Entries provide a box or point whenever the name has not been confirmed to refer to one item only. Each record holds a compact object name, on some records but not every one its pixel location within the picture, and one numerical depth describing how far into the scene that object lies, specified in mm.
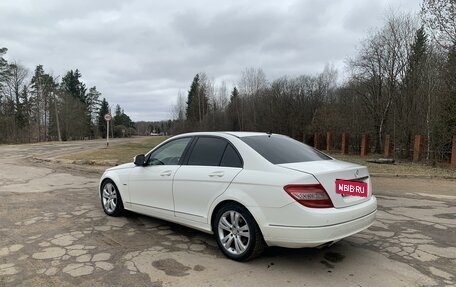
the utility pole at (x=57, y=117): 64106
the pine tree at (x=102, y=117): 100250
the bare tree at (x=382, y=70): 31766
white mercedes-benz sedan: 4066
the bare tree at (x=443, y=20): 19656
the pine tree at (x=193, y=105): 77525
